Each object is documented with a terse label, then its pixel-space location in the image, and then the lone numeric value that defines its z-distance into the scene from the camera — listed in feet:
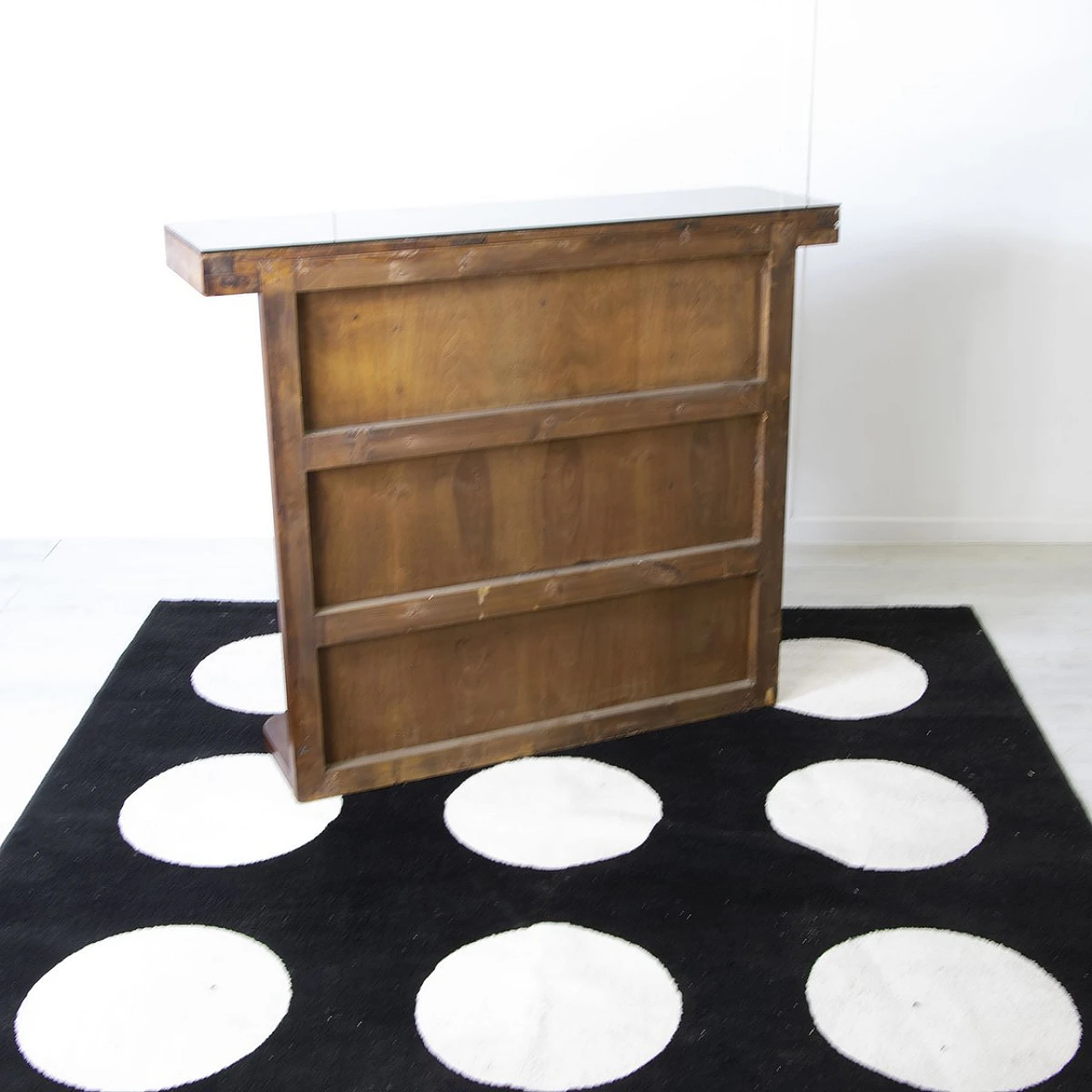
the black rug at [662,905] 6.57
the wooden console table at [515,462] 8.00
